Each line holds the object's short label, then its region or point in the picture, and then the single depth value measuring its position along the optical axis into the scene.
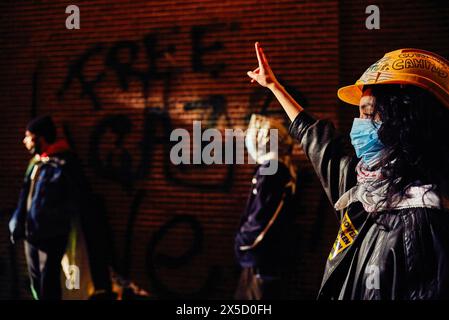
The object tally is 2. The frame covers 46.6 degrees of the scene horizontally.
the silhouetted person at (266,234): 4.81
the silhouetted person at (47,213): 5.08
